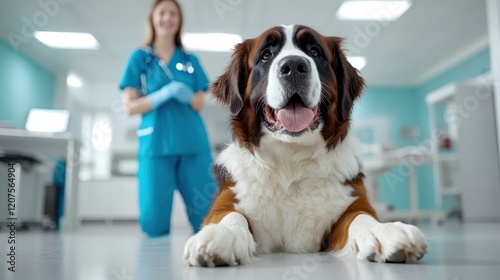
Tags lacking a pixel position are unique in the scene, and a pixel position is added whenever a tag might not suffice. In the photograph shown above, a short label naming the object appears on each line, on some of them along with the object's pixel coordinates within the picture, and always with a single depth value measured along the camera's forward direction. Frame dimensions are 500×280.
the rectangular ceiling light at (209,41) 7.00
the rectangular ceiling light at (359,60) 8.19
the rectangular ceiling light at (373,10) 5.79
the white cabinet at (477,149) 5.20
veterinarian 2.96
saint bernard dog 1.56
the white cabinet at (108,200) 8.24
